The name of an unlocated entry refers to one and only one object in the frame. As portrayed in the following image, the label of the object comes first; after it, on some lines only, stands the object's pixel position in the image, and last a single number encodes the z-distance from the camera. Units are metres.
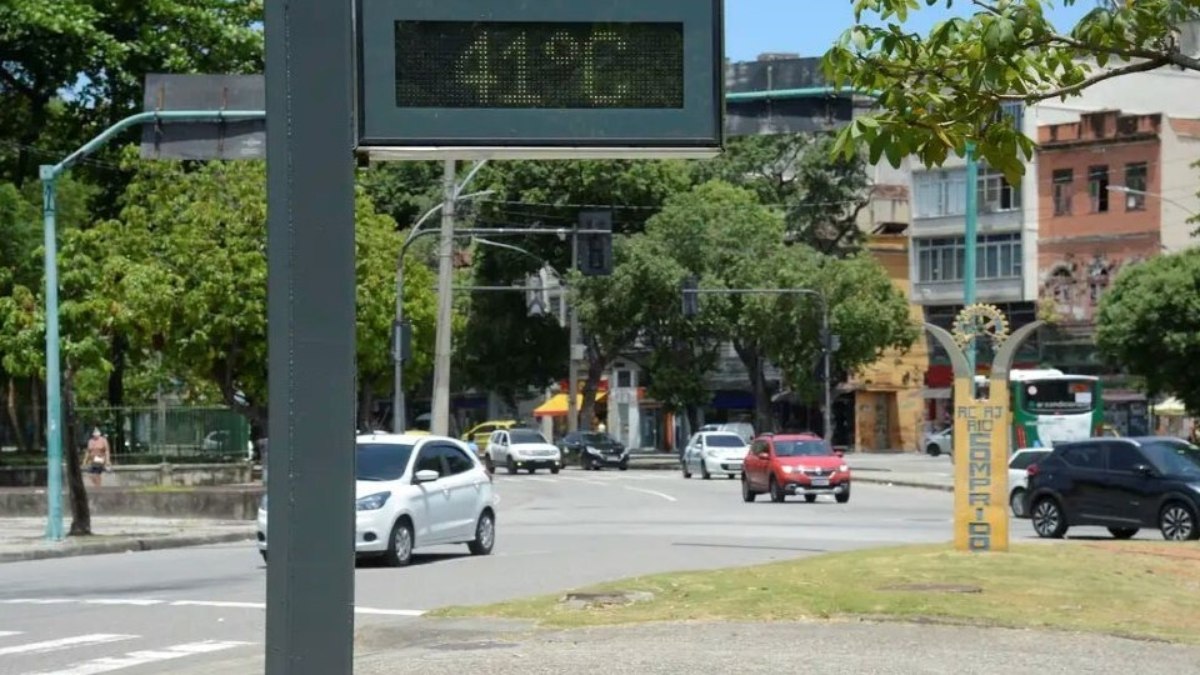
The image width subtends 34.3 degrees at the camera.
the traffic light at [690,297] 62.81
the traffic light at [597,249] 42.66
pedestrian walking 44.84
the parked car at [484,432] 78.38
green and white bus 58.62
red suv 44.19
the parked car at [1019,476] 37.59
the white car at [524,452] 70.34
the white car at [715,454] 63.78
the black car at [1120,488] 28.94
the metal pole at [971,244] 42.34
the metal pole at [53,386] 29.30
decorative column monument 21.88
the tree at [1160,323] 56.34
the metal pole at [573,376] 74.38
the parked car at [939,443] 81.94
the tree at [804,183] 82.94
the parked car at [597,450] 74.56
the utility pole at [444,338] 44.97
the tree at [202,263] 43.94
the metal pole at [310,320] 5.89
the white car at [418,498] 24.08
